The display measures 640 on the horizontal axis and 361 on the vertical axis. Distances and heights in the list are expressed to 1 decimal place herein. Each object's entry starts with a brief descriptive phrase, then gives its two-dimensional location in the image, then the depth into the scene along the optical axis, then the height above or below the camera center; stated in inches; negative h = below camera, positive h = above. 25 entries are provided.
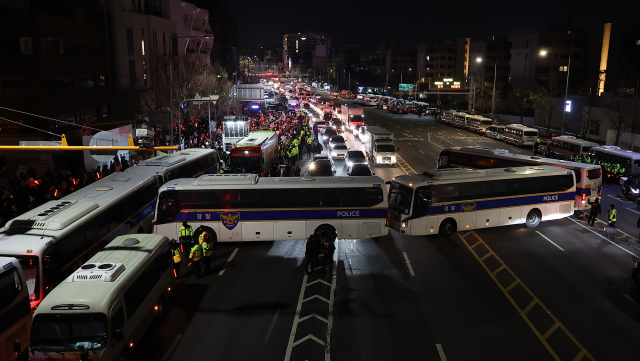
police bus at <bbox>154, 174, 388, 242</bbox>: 714.8 -175.2
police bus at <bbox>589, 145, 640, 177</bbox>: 1160.2 -161.4
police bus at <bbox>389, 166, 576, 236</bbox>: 755.4 -174.8
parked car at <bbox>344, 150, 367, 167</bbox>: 1275.6 -176.2
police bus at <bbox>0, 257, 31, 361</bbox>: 377.1 -180.0
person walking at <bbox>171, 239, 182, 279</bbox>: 602.2 -211.1
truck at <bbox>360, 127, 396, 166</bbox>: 1469.0 -168.8
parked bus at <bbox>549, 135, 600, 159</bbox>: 1392.7 -160.1
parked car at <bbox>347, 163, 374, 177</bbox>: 1127.6 -183.1
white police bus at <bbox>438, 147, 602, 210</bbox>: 895.7 -153.7
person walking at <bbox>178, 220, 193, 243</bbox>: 637.9 -187.8
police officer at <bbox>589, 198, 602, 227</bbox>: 822.5 -200.1
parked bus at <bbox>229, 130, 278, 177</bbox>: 1109.1 -151.5
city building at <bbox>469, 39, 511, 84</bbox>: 4018.2 +320.2
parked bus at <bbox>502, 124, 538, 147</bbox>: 1846.7 -163.4
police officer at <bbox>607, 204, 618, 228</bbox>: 769.6 -199.2
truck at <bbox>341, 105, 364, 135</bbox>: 2257.1 -113.4
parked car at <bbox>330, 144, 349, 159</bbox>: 1475.1 -180.1
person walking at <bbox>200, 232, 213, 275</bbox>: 611.1 -198.5
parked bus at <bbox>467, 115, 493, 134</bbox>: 2273.6 -145.1
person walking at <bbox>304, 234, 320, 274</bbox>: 620.1 -204.2
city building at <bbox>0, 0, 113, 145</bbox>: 1060.5 +61.0
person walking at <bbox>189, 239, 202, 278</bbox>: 598.8 -205.0
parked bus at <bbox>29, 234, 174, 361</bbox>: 357.7 -172.4
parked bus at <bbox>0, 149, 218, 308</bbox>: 453.1 -150.9
